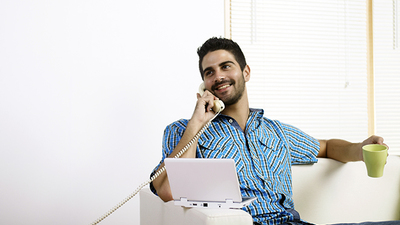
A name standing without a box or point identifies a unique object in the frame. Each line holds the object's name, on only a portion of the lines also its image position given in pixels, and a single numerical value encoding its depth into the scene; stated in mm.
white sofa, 2053
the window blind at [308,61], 3068
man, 1754
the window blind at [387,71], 3387
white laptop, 1269
